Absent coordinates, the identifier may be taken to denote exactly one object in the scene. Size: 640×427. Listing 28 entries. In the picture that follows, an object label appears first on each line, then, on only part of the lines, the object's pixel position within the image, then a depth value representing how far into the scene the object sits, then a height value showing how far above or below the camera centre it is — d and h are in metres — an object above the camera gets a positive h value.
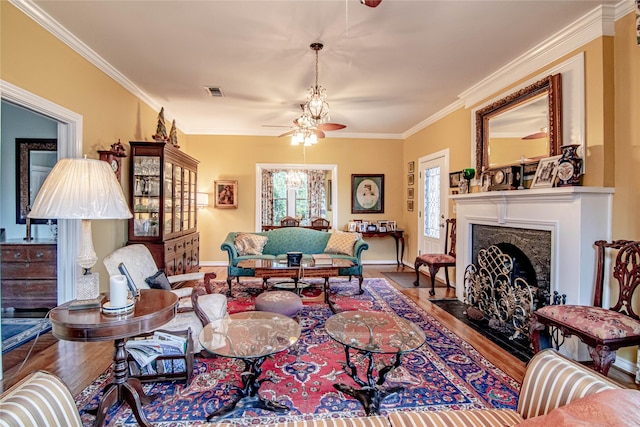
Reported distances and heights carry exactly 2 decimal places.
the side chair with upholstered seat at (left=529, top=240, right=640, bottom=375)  1.92 -0.71
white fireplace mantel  2.46 -0.08
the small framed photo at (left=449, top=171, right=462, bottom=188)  4.54 +0.56
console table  6.33 -0.44
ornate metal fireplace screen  2.90 -0.84
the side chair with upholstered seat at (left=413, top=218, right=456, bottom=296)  4.41 -0.66
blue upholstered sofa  5.03 -0.50
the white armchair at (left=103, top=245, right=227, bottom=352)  2.40 -0.76
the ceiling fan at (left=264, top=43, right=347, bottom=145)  3.07 +1.09
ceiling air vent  4.08 +1.72
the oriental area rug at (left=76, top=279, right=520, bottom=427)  1.87 -1.23
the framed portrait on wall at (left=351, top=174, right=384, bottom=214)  6.65 +0.47
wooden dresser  3.47 -0.69
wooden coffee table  3.88 -0.73
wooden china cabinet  3.98 +0.17
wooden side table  1.53 -0.60
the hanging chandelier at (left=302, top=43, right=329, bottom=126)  3.02 +1.14
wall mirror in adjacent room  3.96 +0.60
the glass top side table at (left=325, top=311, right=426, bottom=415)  1.88 -0.85
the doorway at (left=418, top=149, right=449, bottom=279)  5.09 +0.25
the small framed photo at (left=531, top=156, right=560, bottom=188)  2.81 +0.41
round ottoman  2.96 -0.90
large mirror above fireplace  2.88 +0.99
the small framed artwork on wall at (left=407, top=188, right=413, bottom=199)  6.36 +0.46
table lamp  1.62 +0.08
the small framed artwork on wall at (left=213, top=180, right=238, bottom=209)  6.32 +0.37
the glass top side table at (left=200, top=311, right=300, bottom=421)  1.82 -0.85
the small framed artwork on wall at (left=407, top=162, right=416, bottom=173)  6.25 +1.01
